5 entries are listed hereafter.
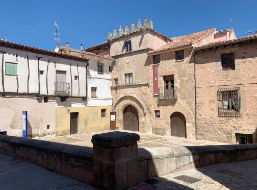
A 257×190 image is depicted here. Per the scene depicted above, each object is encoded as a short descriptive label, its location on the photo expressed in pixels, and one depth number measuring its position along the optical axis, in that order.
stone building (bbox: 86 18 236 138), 15.80
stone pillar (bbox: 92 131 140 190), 3.28
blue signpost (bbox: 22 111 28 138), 13.83
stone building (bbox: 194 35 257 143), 12.85
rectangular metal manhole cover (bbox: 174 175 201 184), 4.11
